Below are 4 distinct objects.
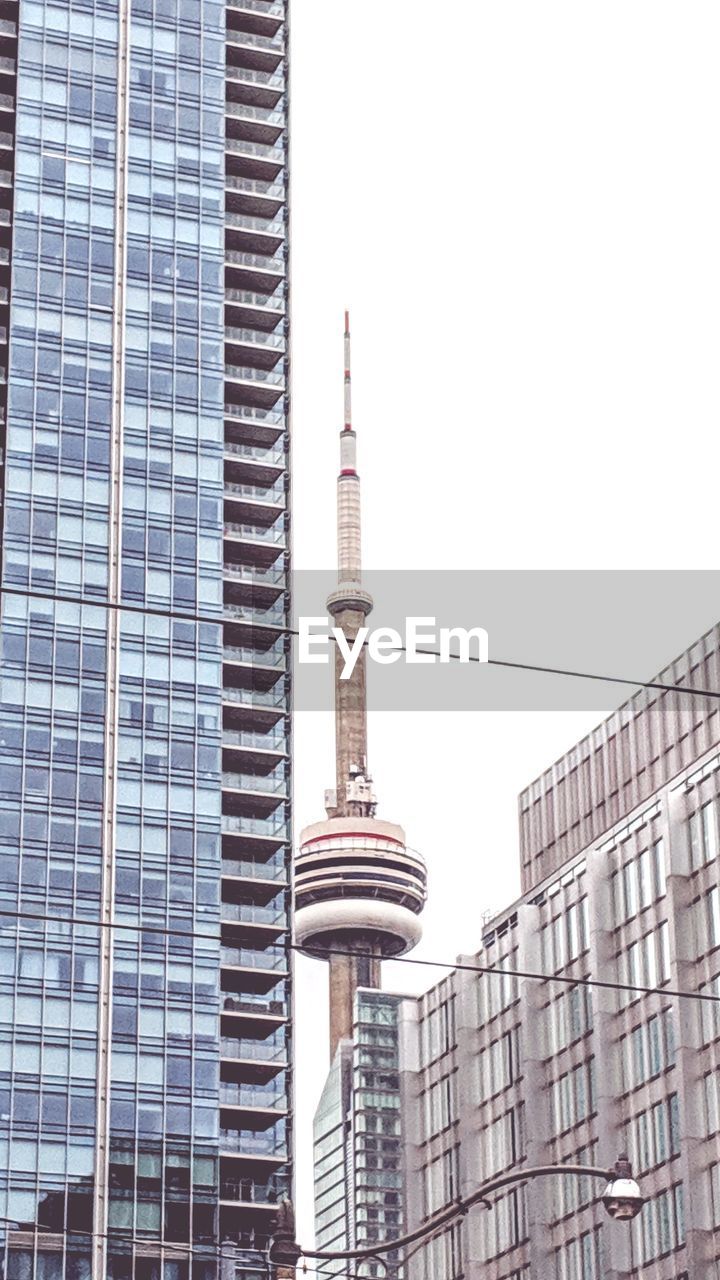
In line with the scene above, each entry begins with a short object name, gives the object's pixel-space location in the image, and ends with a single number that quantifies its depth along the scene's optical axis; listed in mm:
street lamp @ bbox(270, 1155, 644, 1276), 32156
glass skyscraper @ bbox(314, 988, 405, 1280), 183488
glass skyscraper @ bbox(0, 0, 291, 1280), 126625
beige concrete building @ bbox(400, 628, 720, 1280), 107438
